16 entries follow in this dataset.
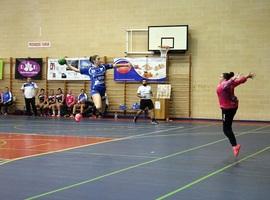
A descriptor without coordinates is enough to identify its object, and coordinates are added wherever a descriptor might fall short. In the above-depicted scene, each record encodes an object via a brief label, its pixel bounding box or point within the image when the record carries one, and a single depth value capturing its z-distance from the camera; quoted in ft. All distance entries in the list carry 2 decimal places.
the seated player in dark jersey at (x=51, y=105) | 81.90
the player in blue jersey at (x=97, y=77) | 42.80
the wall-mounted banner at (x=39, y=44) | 85.92
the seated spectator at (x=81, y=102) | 79.25
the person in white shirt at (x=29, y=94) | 81.31
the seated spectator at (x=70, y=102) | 80.43
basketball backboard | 75.25
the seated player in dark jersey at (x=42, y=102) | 82.99
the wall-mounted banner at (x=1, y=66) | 88.84
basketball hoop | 75.29
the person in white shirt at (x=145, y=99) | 68.54
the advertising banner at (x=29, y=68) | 86.28
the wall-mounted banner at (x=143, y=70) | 77.56
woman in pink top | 34.27
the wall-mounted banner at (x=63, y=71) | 82.48
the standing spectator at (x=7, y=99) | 84.99
